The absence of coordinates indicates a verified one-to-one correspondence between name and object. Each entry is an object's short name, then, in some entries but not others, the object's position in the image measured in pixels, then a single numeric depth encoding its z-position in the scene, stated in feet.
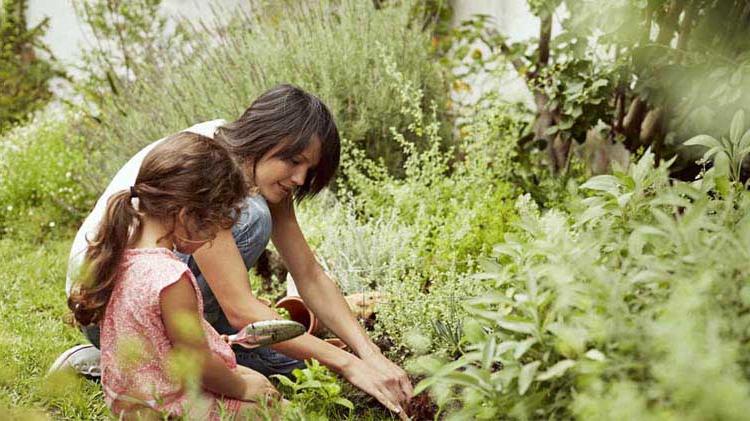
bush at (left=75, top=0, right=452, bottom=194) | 14.24
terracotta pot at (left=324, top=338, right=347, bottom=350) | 9.23
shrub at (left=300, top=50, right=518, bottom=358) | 8.93
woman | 7.58
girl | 6.57
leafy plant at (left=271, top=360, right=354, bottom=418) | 7.30
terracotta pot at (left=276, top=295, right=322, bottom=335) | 10.17
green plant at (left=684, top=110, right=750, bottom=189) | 5.67
